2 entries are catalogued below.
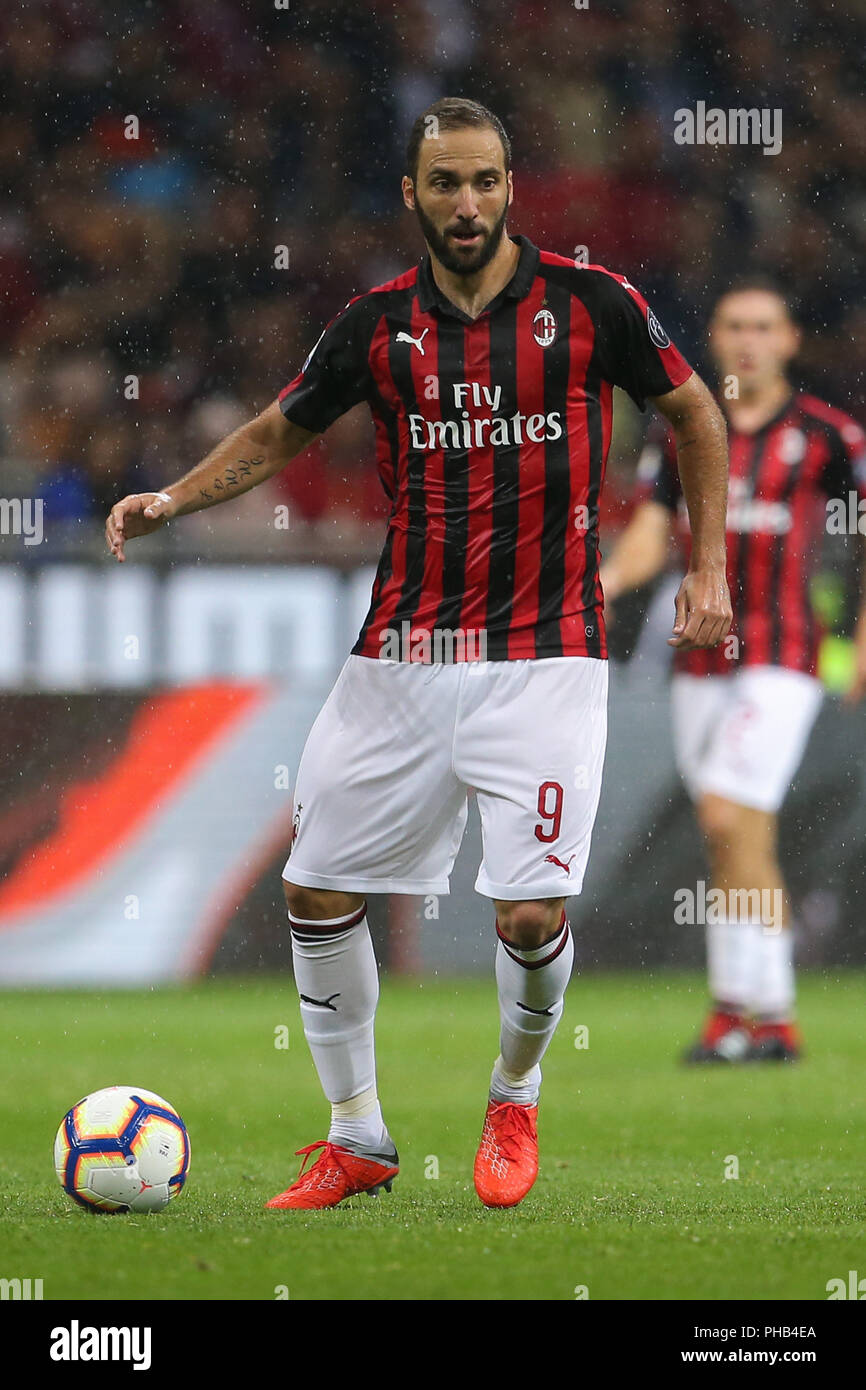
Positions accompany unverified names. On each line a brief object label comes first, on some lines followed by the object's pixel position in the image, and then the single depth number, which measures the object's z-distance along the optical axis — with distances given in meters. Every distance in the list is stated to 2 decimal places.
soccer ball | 6.46
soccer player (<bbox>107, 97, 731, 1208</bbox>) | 6.75
